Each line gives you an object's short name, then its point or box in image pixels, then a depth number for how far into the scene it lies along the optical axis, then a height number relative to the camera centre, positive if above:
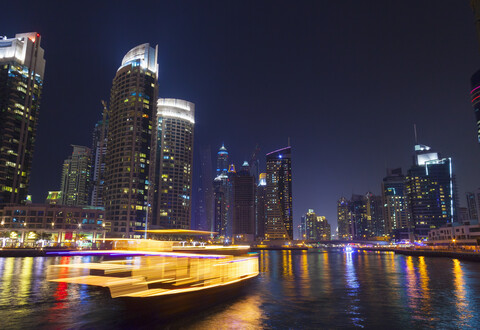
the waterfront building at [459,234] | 146.61 -2.81
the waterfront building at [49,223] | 127.25 +2.14
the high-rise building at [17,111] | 149.88 +56.48
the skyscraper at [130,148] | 161.75 +41.48
